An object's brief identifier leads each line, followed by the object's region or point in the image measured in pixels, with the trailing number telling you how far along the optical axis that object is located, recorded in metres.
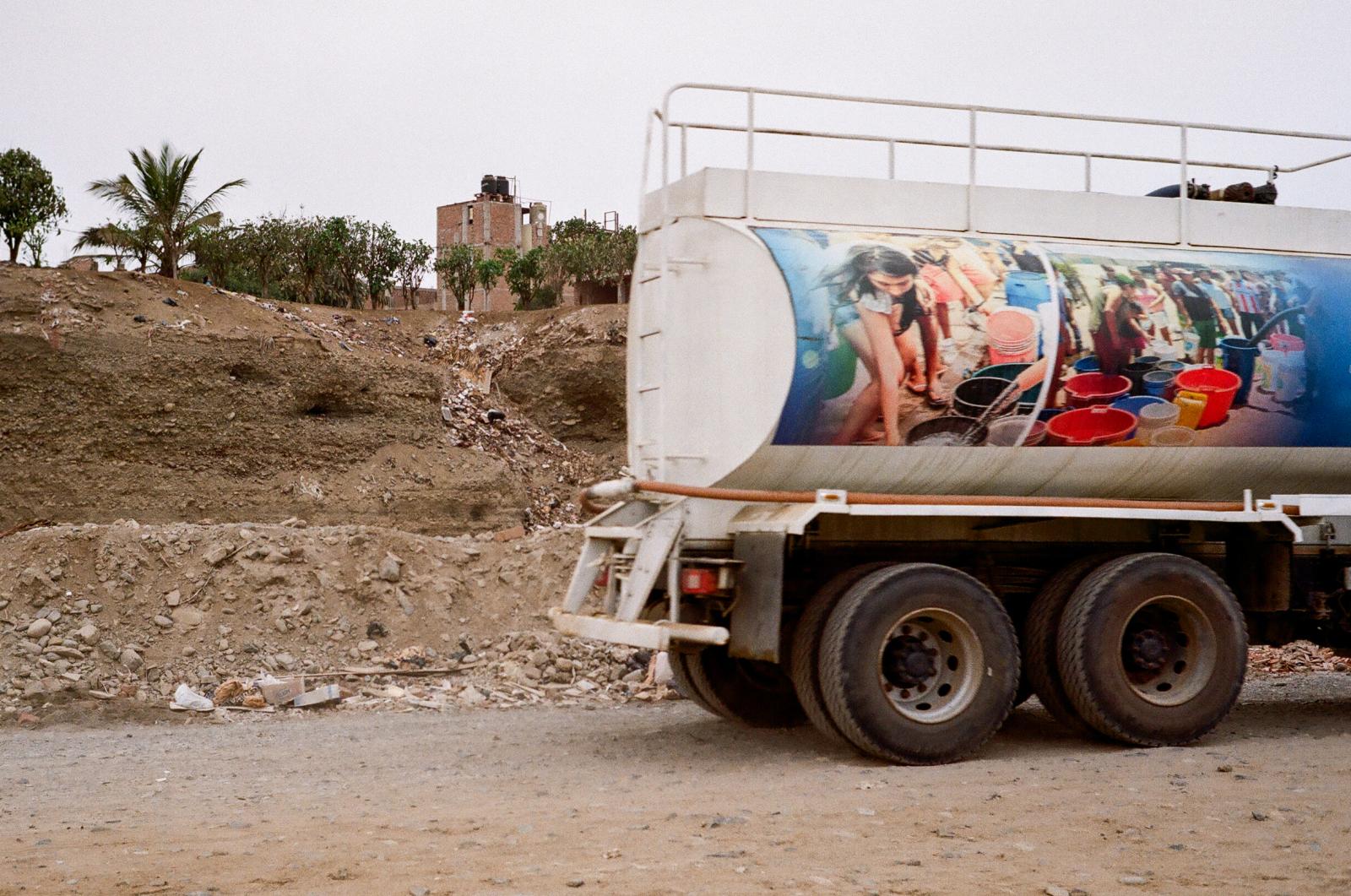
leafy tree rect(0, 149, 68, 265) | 30.83
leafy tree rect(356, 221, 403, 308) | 39.69
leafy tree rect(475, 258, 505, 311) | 44.88
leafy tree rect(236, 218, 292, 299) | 37.44
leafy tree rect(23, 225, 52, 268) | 31.00
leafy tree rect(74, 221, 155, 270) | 30.70
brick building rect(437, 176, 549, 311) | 57.25
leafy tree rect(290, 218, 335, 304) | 38.19
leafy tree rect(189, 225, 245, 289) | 36.22
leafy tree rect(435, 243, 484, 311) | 44.19
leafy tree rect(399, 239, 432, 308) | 40.78
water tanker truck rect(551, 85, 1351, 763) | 8.12
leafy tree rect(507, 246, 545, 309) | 43.12
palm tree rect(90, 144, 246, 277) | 29.09
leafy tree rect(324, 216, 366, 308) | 38.69
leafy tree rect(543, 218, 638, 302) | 39.91
